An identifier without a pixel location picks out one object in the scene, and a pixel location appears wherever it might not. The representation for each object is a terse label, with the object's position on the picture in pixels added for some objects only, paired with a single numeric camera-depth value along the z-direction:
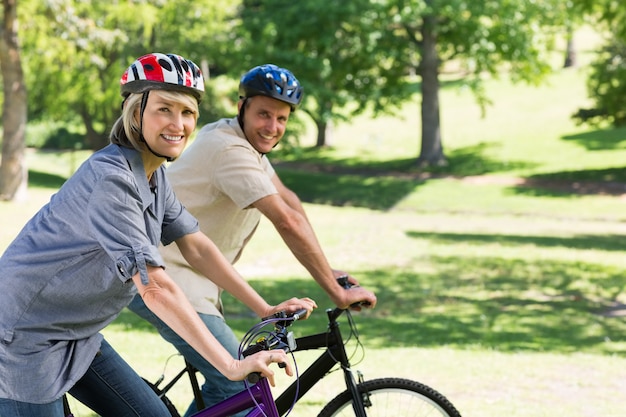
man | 6.99
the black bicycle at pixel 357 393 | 6.58
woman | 5.07
